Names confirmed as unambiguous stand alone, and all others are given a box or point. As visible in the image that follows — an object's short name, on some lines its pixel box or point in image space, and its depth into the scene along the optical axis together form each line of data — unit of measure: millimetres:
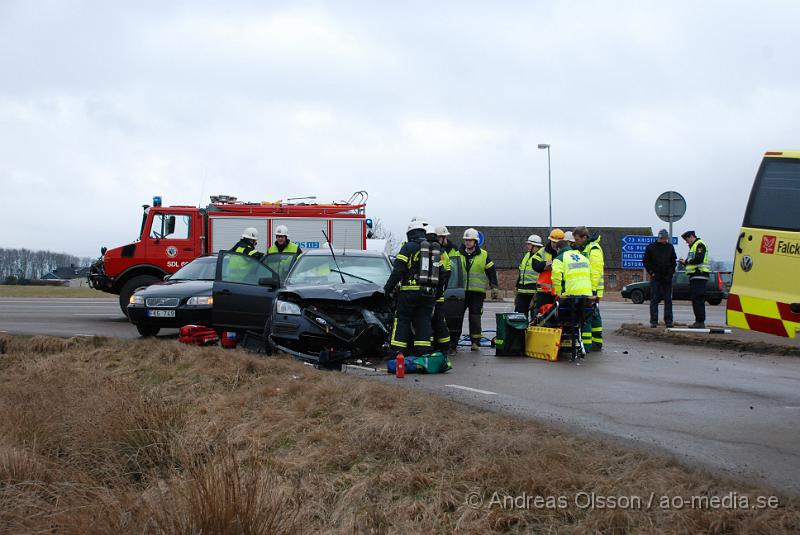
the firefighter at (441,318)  10016
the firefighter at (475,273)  12500
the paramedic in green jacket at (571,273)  11250
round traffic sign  16578
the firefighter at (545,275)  12211
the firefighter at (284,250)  13118
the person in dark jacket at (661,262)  14820
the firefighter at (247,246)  13188
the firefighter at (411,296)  9469
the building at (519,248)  66712
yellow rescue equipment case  11070
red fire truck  18031
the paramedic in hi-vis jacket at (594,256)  12172
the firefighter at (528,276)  12820
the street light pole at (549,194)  39872
